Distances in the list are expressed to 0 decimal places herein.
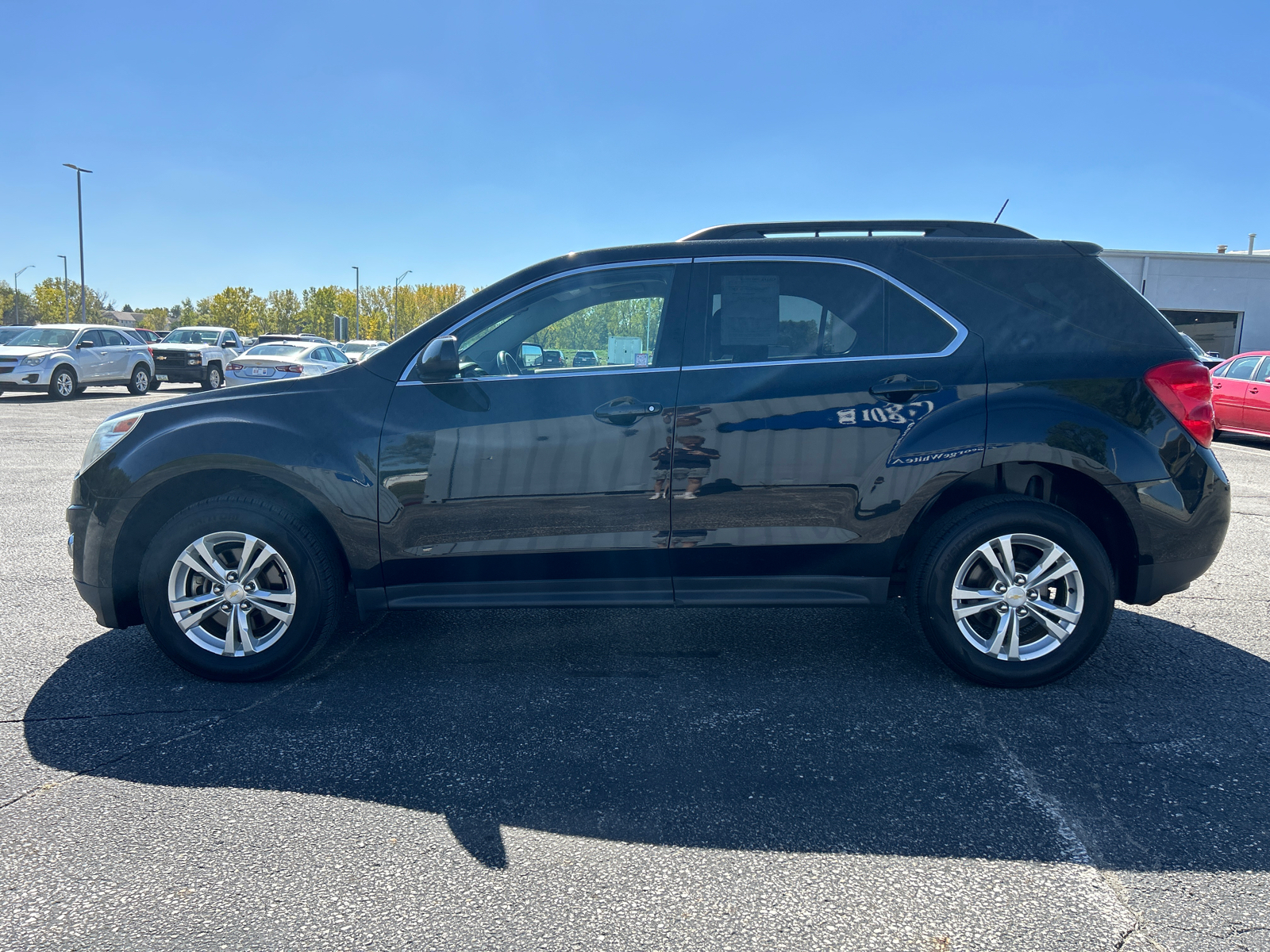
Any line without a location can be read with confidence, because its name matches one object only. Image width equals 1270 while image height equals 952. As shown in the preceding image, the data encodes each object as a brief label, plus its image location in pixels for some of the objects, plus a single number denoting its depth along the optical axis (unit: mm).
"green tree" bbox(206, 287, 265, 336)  111688
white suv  19703
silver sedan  18688
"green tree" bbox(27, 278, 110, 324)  98750
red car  13336
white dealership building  34156
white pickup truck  25531
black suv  3623
